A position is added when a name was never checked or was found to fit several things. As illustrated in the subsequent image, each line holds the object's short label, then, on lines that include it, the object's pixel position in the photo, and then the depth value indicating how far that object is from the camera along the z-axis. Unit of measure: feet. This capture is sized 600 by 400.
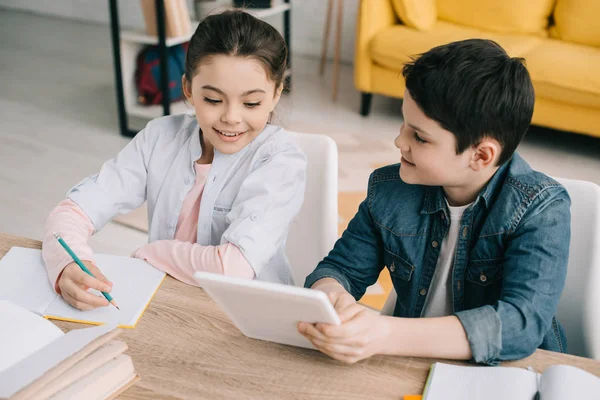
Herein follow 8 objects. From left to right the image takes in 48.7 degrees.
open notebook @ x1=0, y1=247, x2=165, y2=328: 3.45
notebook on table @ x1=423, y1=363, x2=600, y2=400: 2.79
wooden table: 2.94
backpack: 11.51
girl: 4.02
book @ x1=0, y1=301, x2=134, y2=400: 2.68
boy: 3.14
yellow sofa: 10.51
